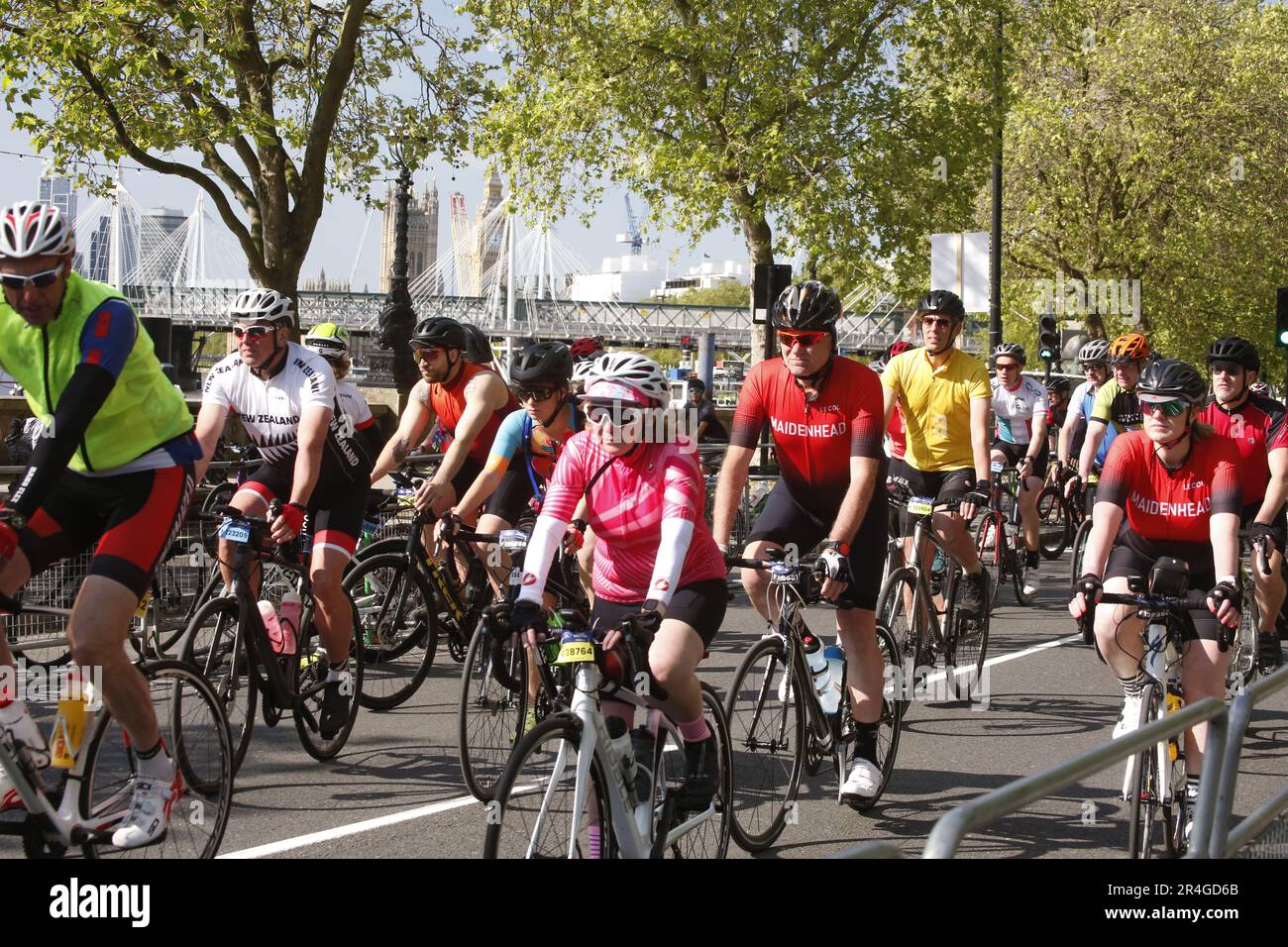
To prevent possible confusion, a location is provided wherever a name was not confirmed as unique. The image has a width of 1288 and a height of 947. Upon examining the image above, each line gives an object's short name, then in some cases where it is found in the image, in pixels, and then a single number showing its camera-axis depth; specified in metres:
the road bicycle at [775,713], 5.69
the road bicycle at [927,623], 8.05
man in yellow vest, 4.48
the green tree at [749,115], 23.41
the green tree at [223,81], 15.23
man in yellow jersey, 8.92
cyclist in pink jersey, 4.88
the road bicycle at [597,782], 4.02
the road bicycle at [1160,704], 4.89
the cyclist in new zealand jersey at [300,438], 6.93
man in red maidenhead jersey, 6.23
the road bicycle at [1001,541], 12.18
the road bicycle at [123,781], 4.41
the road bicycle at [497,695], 6.25
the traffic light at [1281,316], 17.23
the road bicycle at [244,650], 6.13
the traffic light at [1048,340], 24.62
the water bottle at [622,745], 4.47
